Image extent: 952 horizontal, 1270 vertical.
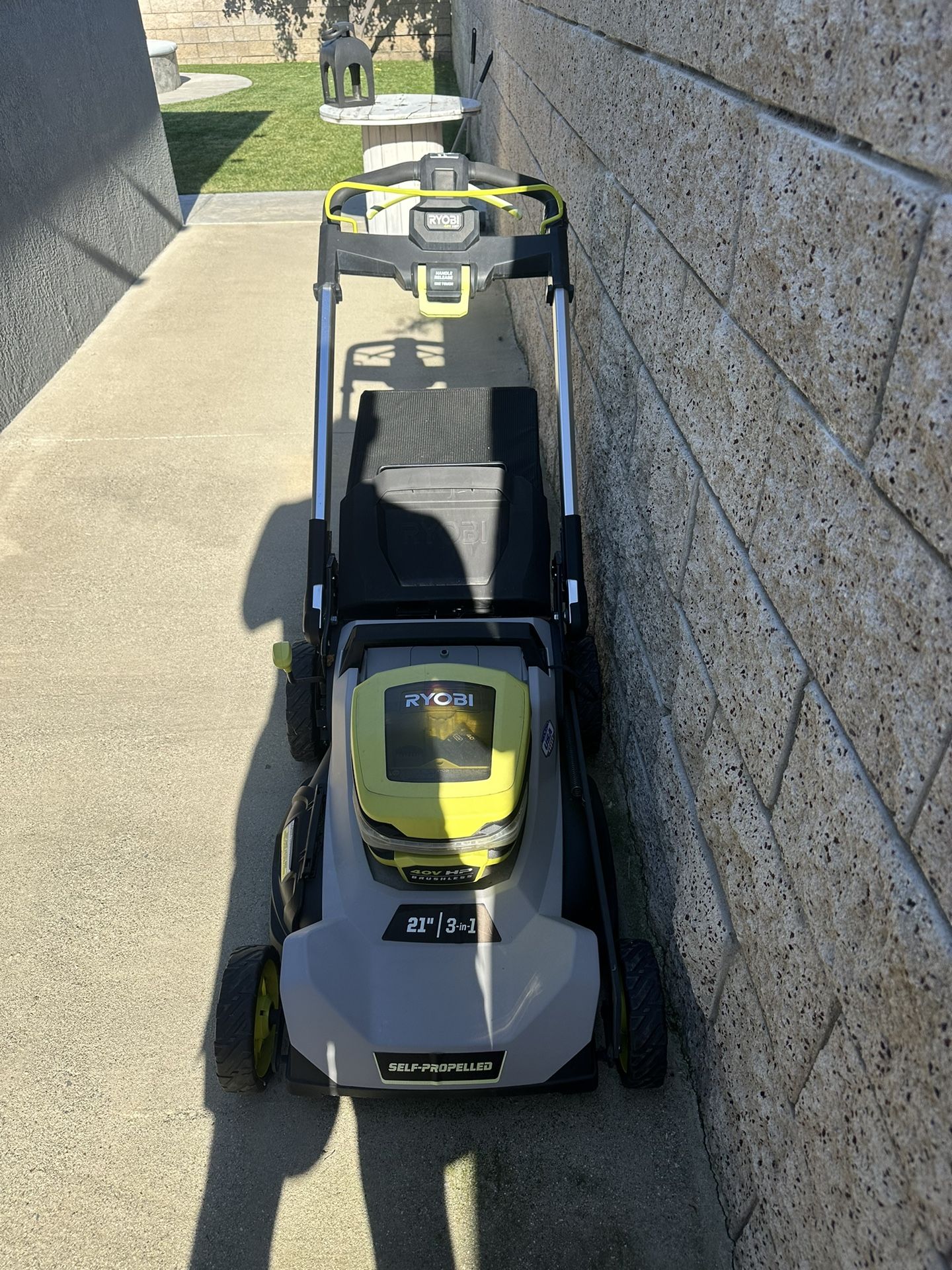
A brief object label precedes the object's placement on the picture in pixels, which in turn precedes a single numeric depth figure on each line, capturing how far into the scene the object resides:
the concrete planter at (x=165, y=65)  14.30
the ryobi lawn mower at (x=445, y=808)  2.02
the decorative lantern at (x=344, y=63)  6.71
